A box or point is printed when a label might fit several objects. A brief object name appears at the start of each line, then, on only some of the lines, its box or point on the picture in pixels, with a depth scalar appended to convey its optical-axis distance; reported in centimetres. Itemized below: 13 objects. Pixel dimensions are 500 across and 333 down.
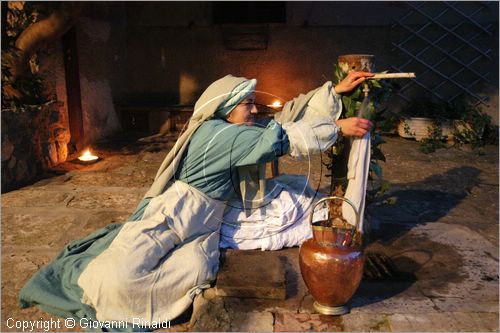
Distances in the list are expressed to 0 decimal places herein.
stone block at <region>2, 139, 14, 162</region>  472
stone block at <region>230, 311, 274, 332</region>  232
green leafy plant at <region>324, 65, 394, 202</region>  303
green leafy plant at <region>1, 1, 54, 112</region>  500
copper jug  234
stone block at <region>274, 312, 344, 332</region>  233
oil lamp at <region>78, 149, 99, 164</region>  591
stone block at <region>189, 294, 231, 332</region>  235
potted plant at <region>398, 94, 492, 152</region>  700
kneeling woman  258
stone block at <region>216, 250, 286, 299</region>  254
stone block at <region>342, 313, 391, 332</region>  233
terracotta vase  304
